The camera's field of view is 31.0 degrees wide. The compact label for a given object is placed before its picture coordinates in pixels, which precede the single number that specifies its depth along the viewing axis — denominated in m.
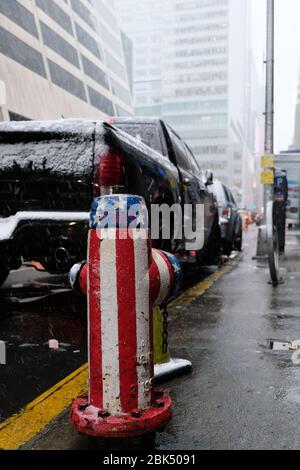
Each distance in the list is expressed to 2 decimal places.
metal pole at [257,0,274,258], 12.35
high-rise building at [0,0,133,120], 38.84
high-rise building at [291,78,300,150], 55.91
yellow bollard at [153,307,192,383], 3.28
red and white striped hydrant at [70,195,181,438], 2.22
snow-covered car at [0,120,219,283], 4.55
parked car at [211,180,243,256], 12.09
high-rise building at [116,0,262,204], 151.00
